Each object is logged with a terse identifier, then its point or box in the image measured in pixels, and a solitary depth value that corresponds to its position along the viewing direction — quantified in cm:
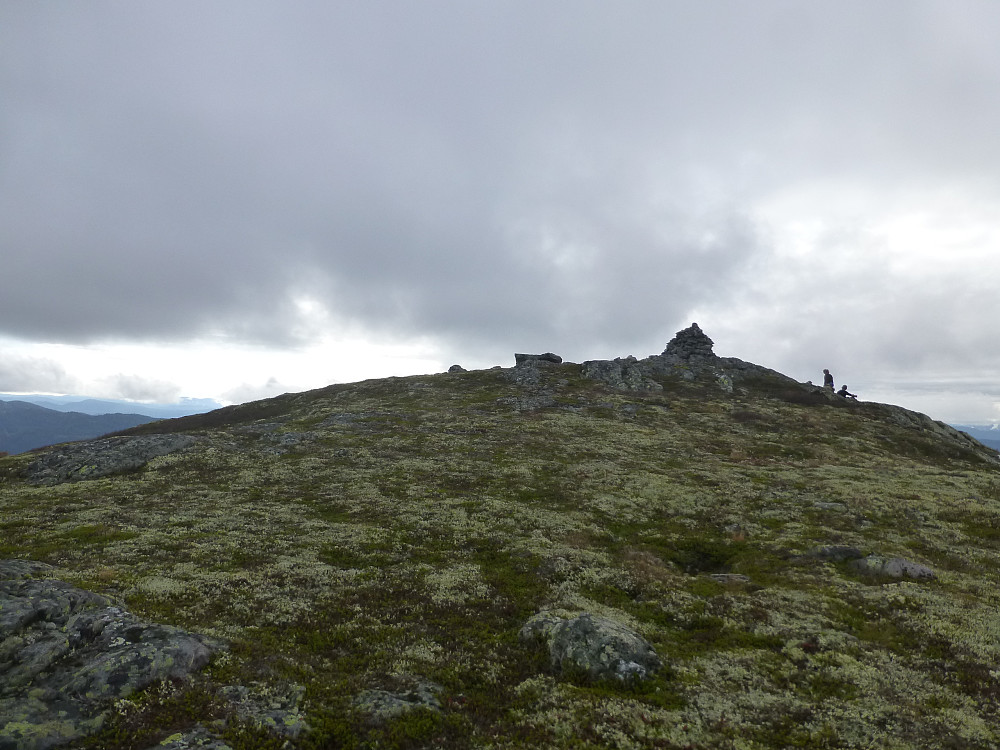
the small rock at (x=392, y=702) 1484
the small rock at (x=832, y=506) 4078
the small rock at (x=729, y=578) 2781
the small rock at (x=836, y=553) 3075
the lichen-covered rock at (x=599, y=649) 1786
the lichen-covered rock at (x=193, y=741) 1231
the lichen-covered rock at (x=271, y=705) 1377
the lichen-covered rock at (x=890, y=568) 2806
